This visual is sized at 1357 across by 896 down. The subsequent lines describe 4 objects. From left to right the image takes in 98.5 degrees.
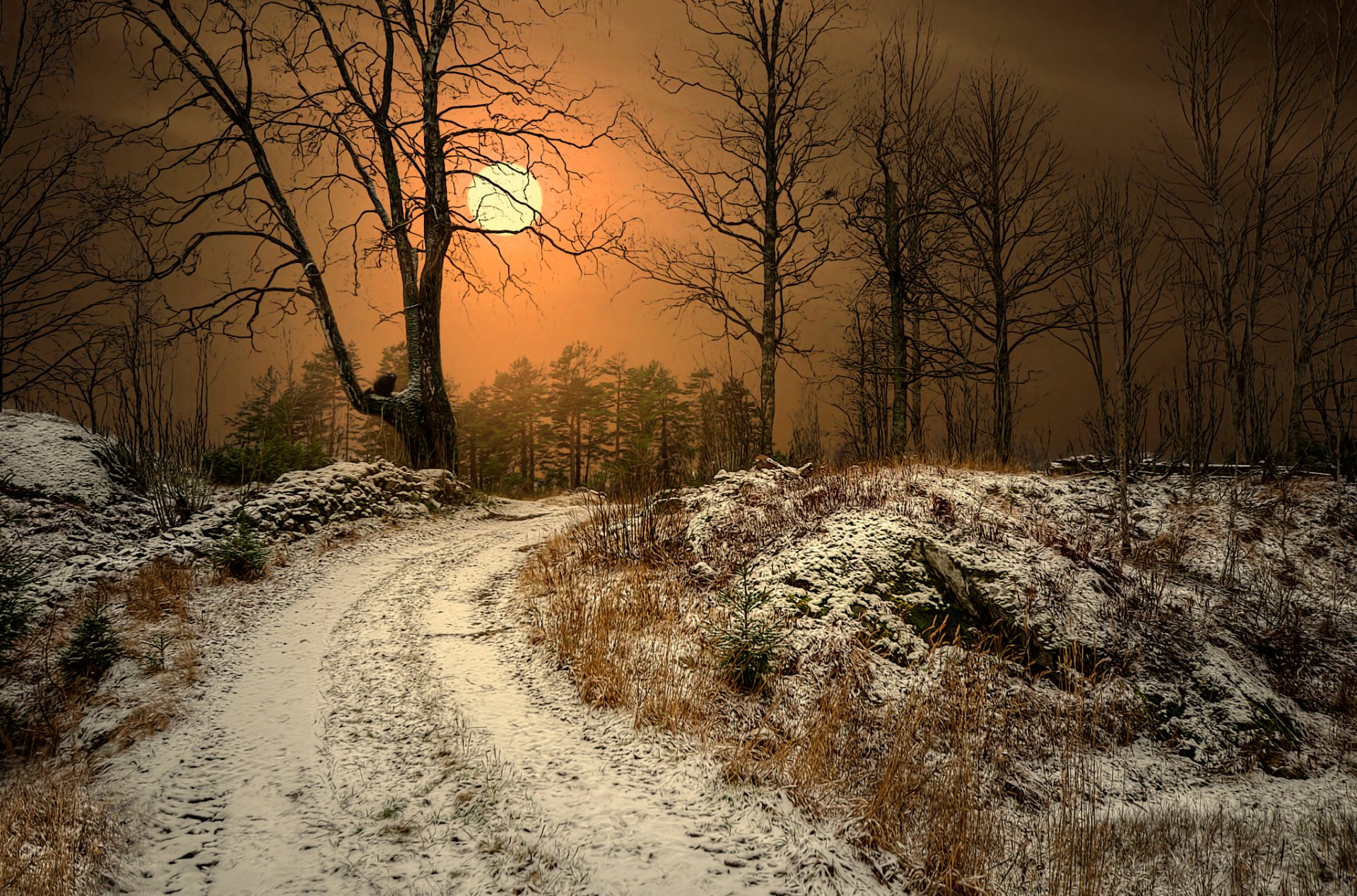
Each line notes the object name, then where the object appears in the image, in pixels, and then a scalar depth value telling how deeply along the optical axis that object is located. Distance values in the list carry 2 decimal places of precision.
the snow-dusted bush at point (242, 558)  6.88
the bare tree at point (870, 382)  14.41
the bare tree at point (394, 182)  11.83
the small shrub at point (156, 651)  4.78
